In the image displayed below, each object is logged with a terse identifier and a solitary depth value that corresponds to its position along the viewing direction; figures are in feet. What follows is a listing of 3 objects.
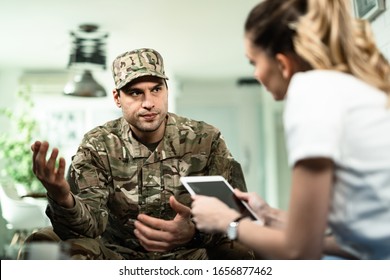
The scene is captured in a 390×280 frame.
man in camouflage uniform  9.56
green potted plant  10.79
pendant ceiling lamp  10.73
